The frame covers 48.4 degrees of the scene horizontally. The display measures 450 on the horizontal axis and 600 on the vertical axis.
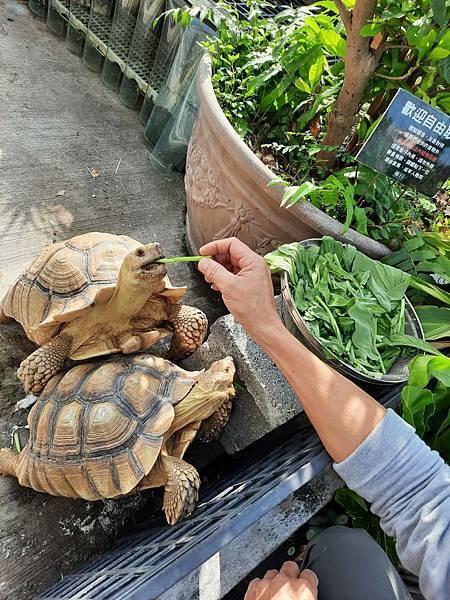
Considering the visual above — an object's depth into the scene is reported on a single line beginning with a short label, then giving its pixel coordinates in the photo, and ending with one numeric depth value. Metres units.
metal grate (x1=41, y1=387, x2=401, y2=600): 1.00
